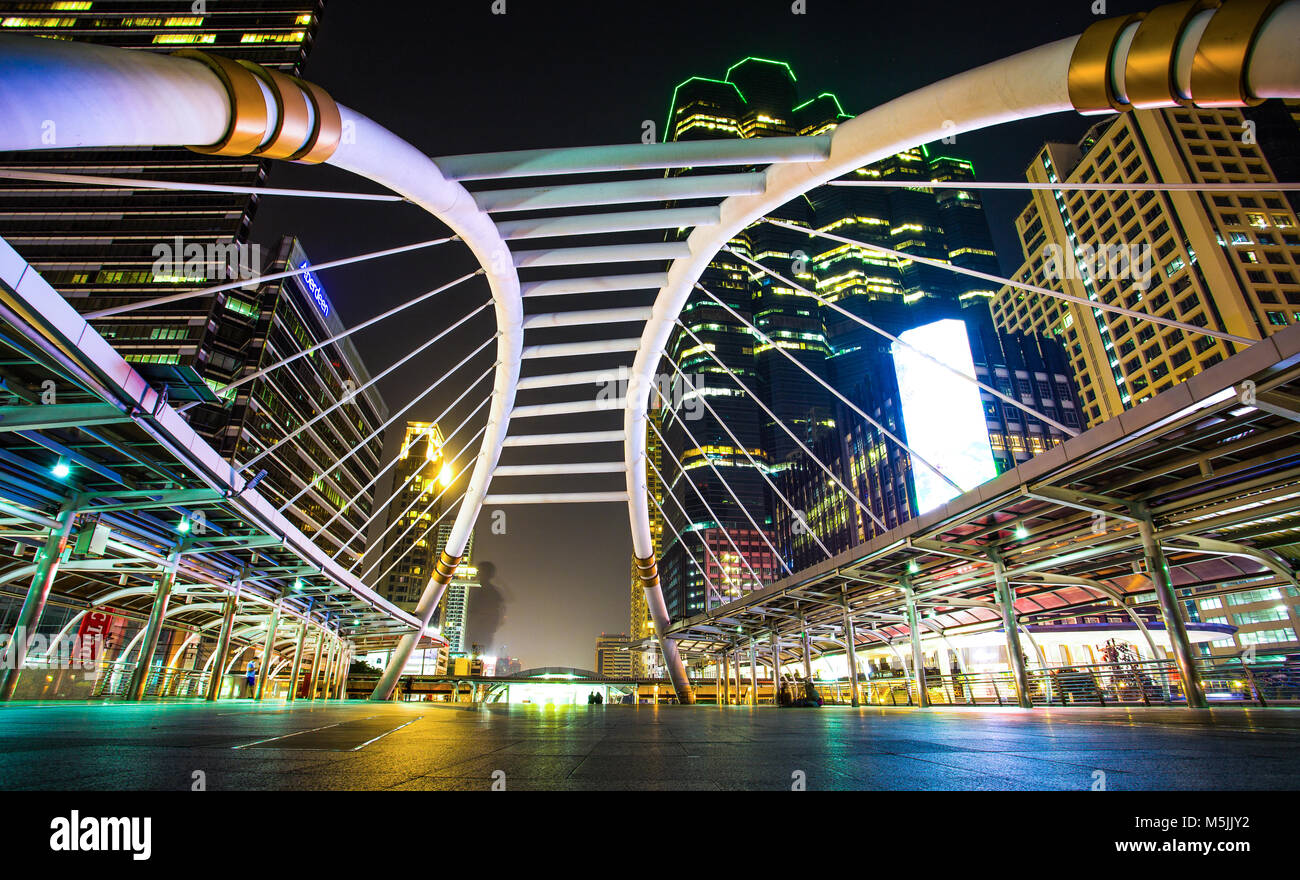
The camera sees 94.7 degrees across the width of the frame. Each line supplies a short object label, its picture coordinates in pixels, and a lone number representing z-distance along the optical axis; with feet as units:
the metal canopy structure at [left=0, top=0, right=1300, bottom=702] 18.22
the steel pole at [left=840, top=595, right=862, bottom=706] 76.84
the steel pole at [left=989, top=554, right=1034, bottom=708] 55.83
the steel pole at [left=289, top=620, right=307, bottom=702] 95.96
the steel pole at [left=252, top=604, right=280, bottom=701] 82.27
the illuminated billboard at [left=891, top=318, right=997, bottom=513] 238.68
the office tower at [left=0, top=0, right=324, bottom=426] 251.60
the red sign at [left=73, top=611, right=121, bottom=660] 114.62
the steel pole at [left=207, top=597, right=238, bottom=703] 70.59
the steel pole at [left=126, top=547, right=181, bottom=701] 60.13
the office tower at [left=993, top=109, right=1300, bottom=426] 235.40
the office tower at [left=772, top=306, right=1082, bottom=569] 245.45
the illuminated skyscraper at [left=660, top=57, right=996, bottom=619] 557.74
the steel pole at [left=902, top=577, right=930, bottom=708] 64.59
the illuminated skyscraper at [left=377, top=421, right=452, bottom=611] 490.49
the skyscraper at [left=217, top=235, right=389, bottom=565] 269.03
